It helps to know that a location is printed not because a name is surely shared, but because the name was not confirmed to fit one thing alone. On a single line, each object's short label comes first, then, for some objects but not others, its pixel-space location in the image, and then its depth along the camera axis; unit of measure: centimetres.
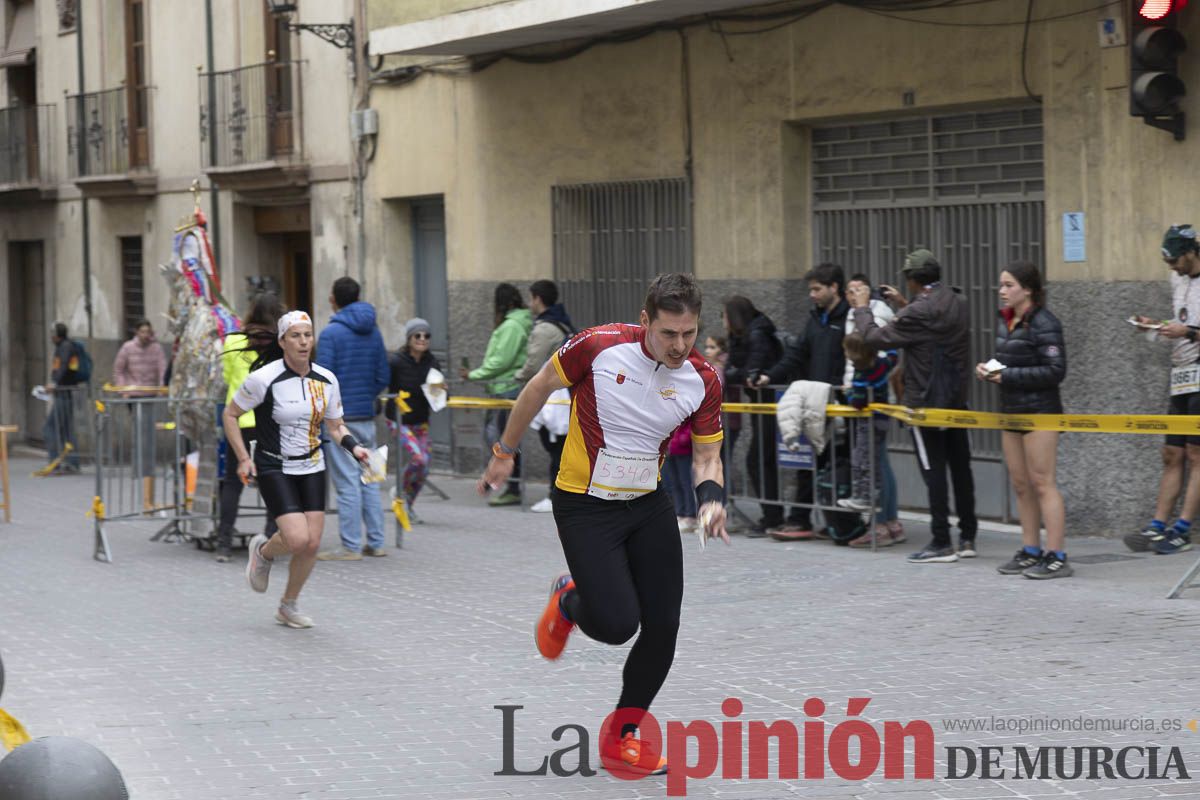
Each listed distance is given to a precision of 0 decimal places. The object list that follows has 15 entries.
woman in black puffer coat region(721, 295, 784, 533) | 1316
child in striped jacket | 1209
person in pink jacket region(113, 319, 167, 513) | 2233
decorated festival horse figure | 1341
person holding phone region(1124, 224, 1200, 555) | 1079
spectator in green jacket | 1593
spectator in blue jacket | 1284
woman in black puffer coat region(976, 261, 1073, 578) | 1062
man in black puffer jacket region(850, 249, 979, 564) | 1155
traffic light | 1128
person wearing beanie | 1464
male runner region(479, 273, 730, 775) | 648
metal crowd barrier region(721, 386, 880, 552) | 1246
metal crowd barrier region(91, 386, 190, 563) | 1348
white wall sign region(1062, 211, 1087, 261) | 1236
